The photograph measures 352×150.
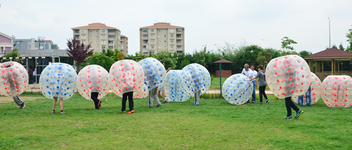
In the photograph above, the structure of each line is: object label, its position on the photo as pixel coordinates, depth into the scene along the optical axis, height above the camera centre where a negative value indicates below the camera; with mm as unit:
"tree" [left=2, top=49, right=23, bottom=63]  19847 +1619
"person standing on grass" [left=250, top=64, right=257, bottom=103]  13213 -247
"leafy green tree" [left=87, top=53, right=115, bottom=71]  27005 +1624
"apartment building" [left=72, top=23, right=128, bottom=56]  90875 +13655
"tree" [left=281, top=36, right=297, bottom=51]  37312 +4533
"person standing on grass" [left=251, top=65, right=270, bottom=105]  12281 -188
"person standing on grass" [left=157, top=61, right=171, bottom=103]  13477 -676
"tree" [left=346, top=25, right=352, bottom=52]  25203 +3595
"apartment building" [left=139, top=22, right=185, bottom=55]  91562 +12974
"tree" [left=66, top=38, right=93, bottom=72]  27078 +2423
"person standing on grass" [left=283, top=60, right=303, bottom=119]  8156 -68
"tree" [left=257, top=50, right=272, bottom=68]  42781 +2976
